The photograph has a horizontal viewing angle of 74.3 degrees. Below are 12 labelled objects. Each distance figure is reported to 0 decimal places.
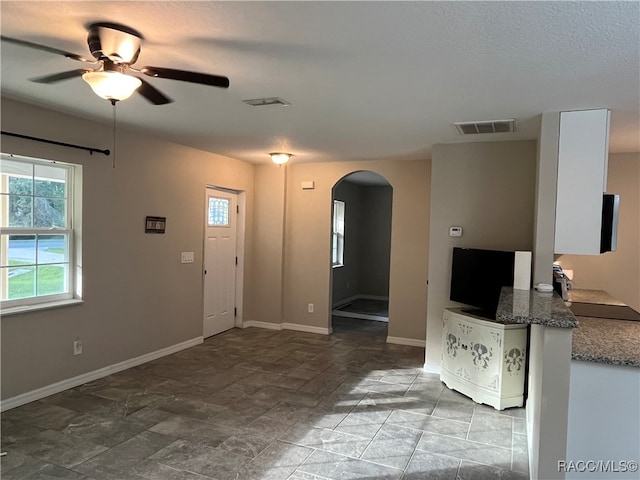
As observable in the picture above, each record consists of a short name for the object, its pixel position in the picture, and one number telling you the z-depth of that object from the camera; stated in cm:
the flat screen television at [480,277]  381
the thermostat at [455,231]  440
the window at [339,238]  838
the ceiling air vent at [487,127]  351
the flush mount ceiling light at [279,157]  513
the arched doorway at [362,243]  841
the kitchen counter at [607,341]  211
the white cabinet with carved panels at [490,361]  358
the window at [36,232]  339
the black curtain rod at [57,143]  328
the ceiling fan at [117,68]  196
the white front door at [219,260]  558
